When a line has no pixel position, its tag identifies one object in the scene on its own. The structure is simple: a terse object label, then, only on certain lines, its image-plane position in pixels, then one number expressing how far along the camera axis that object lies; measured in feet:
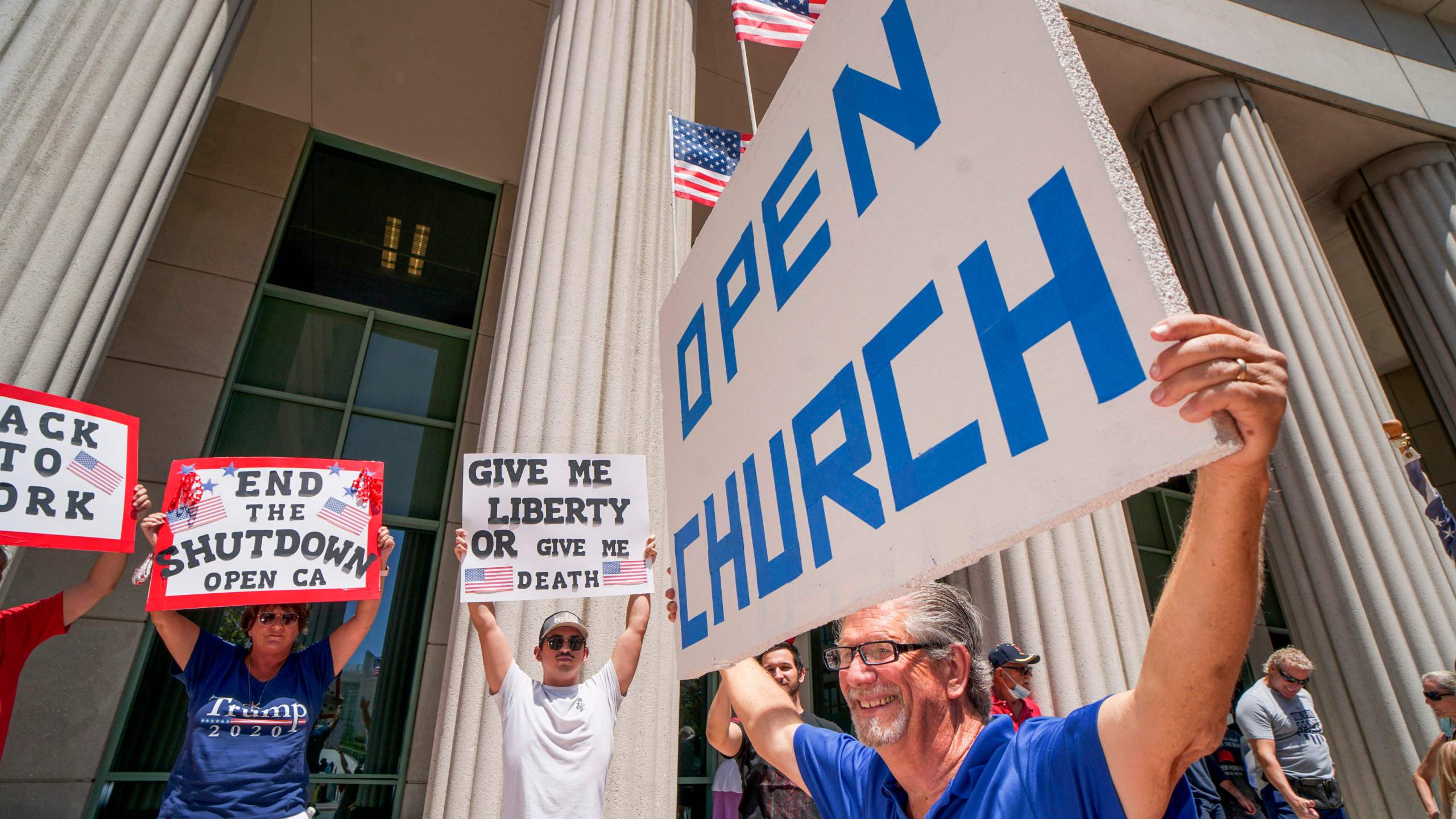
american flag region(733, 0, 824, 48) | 17.83
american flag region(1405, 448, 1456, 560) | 16.48
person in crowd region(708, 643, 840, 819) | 11.77
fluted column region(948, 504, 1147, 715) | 15.65
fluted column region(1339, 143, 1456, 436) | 28.40
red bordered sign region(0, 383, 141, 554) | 10.07
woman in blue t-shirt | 9.75
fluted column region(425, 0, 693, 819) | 13.01
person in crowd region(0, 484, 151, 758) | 10.10
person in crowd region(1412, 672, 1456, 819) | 16.90
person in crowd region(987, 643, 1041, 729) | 13.14
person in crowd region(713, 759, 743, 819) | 16.53
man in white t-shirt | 10.00
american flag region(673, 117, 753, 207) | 17.85
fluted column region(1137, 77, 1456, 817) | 20.39
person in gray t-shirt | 17.69
